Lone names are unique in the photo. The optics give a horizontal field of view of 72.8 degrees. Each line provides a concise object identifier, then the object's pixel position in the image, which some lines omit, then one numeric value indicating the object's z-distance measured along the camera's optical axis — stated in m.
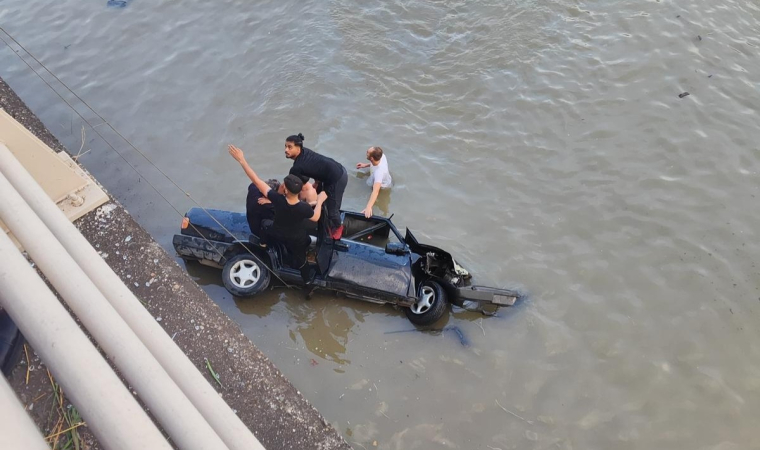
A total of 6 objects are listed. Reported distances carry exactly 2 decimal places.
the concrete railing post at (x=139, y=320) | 2.29
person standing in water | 7.29
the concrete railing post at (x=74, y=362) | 1.78
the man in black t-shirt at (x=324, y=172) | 6.22
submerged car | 6.02
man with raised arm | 5.50
